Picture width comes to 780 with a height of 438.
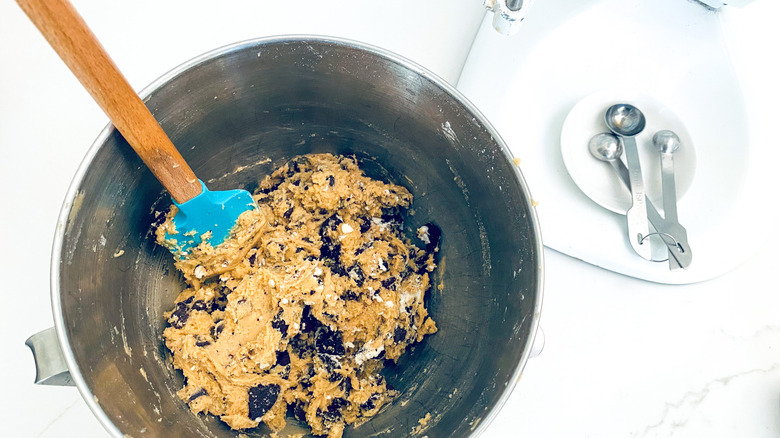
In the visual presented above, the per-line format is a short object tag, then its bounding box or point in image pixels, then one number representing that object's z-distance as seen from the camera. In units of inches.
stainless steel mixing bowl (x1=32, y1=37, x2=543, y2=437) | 13.3
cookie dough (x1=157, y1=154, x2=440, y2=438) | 15.0
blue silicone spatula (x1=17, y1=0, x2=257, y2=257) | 11.0
